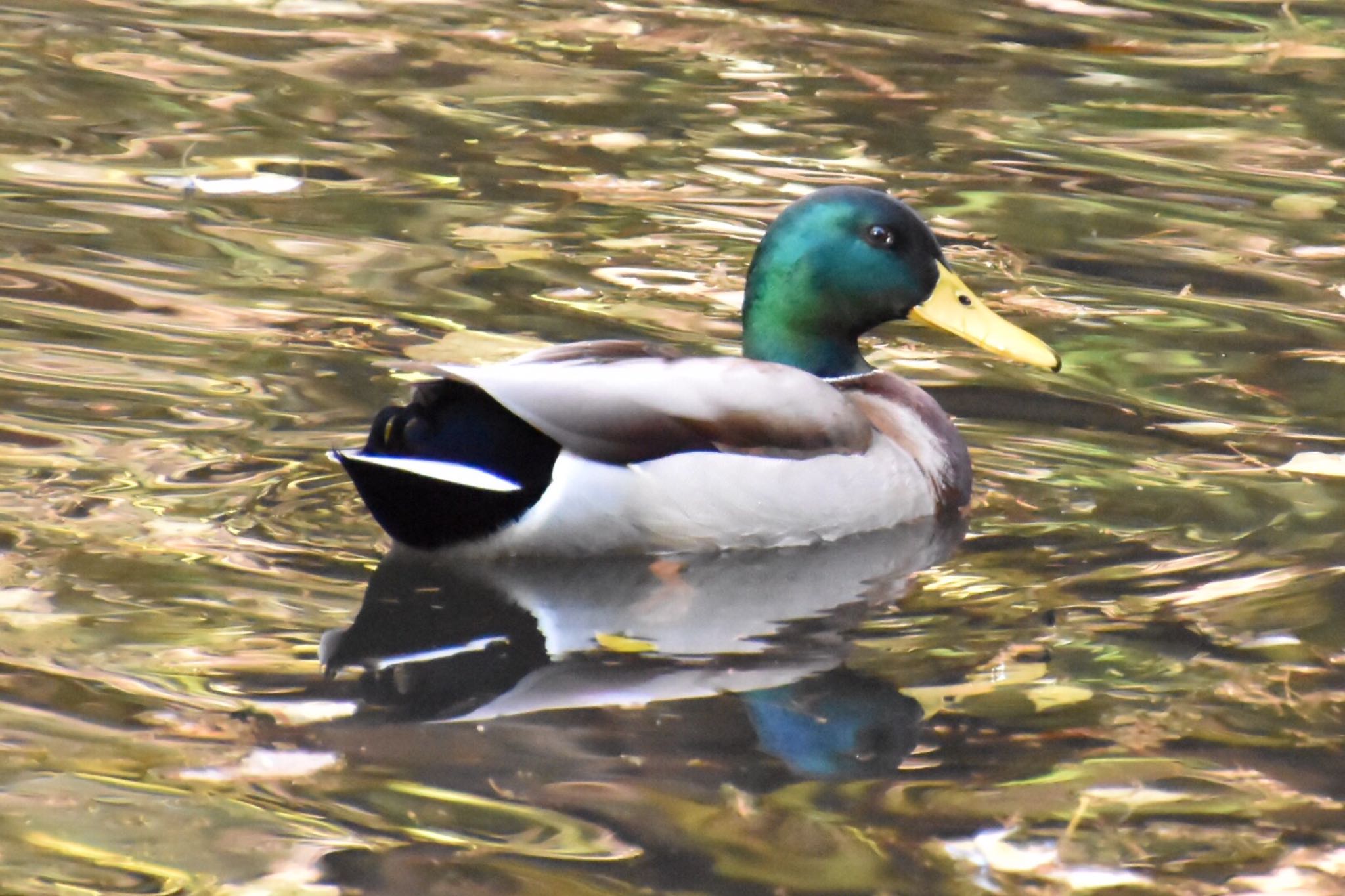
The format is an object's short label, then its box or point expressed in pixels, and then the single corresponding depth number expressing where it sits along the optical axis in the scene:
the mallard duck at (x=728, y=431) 10.72
